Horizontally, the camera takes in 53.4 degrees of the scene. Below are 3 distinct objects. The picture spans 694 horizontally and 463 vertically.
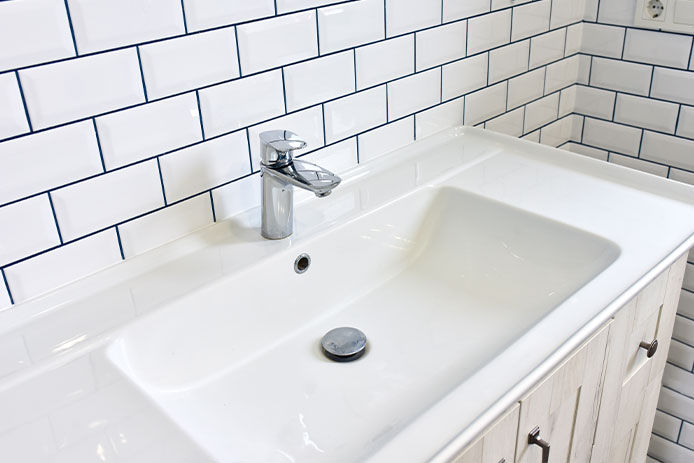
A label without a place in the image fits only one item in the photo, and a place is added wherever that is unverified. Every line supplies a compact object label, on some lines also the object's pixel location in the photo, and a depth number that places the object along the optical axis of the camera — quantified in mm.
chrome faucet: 909
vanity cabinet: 815
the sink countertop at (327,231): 680
